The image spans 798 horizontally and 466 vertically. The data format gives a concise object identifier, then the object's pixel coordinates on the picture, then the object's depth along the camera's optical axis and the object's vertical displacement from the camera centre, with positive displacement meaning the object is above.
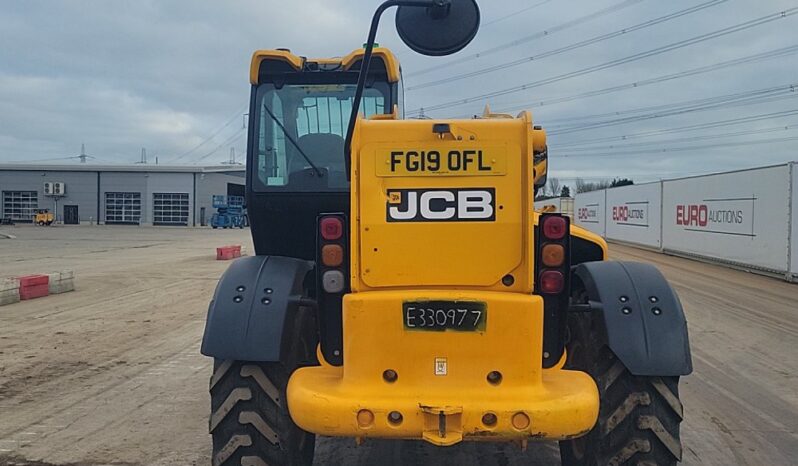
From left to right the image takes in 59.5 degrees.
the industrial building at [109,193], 69.81 +1.51
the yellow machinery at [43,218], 64.50 -0.99
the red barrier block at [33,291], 13.70 -1.68
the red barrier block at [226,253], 26.00 -1.64
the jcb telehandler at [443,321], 3.42 -0.59
